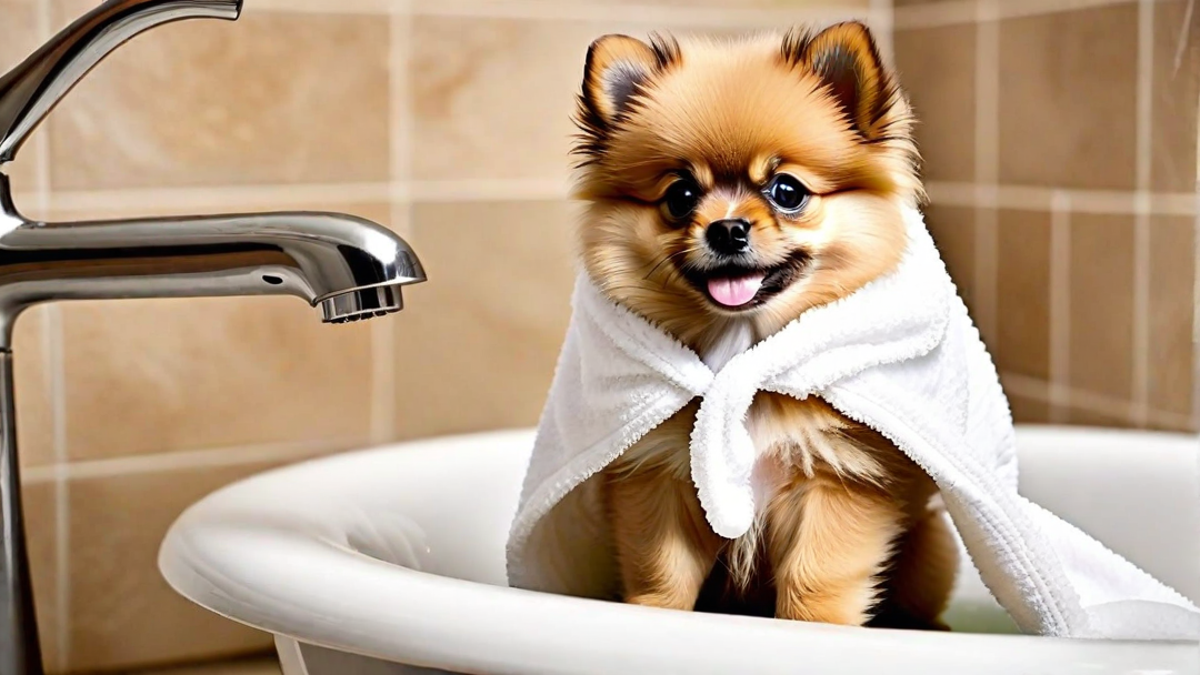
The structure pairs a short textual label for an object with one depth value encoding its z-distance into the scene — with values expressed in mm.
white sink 417
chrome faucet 576
